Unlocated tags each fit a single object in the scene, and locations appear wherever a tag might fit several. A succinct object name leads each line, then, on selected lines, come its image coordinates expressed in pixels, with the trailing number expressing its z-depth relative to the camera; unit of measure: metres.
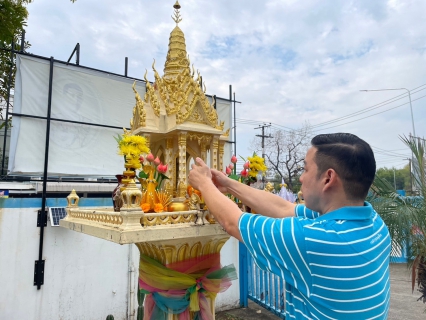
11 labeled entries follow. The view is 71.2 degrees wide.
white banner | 6.00
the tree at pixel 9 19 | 3.81
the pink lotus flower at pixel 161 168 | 2.58
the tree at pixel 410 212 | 4.46
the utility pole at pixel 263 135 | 27.97
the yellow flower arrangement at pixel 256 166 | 2.82
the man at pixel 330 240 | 1.15
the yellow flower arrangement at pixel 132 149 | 2.33
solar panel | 5.30
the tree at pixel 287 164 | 25.45
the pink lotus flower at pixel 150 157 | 2.59
